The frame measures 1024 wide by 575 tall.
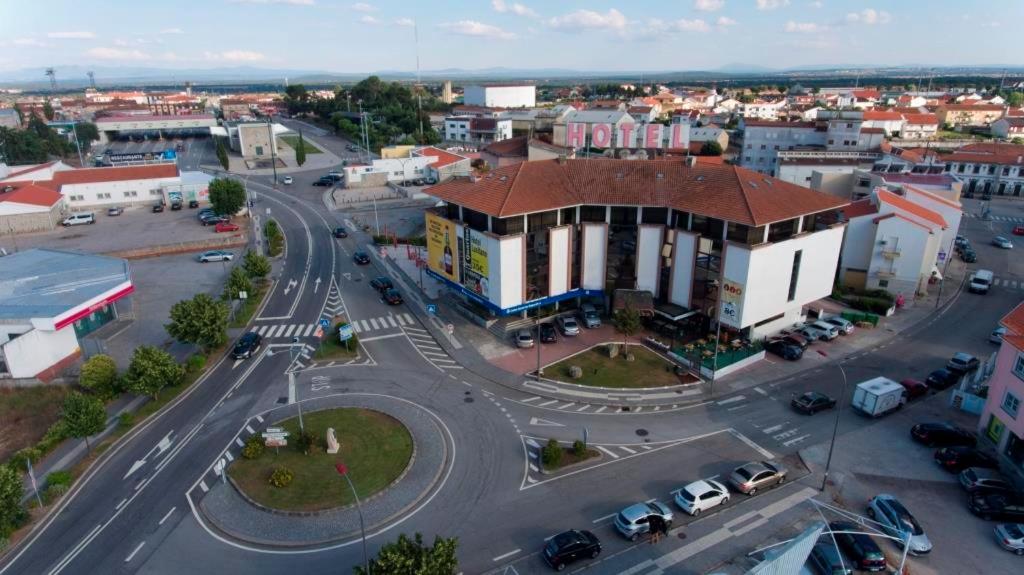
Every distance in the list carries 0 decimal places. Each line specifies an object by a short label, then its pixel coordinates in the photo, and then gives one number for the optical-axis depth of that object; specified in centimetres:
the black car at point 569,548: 2814
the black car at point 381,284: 6554
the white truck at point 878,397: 4100
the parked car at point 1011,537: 2917
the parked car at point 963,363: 4716
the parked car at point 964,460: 3522
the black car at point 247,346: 5008
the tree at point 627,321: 4906
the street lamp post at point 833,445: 3456
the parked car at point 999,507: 3106
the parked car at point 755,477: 3338
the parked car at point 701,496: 3177
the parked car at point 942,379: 4544
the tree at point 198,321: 4741
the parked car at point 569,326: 5341
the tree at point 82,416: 3606
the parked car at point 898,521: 2920
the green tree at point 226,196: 8762
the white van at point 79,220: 9166
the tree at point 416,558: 2306
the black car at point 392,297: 6216
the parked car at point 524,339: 5166
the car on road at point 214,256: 7506
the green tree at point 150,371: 4122
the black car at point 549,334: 5234
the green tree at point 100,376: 4247
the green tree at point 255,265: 6494
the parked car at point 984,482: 3244
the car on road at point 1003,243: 8312
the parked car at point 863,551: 2792
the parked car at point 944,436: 3766
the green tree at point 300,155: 13825
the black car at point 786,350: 4931
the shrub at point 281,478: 3381
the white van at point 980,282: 6594
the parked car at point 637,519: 2992
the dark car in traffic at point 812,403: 4162
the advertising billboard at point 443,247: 5731
